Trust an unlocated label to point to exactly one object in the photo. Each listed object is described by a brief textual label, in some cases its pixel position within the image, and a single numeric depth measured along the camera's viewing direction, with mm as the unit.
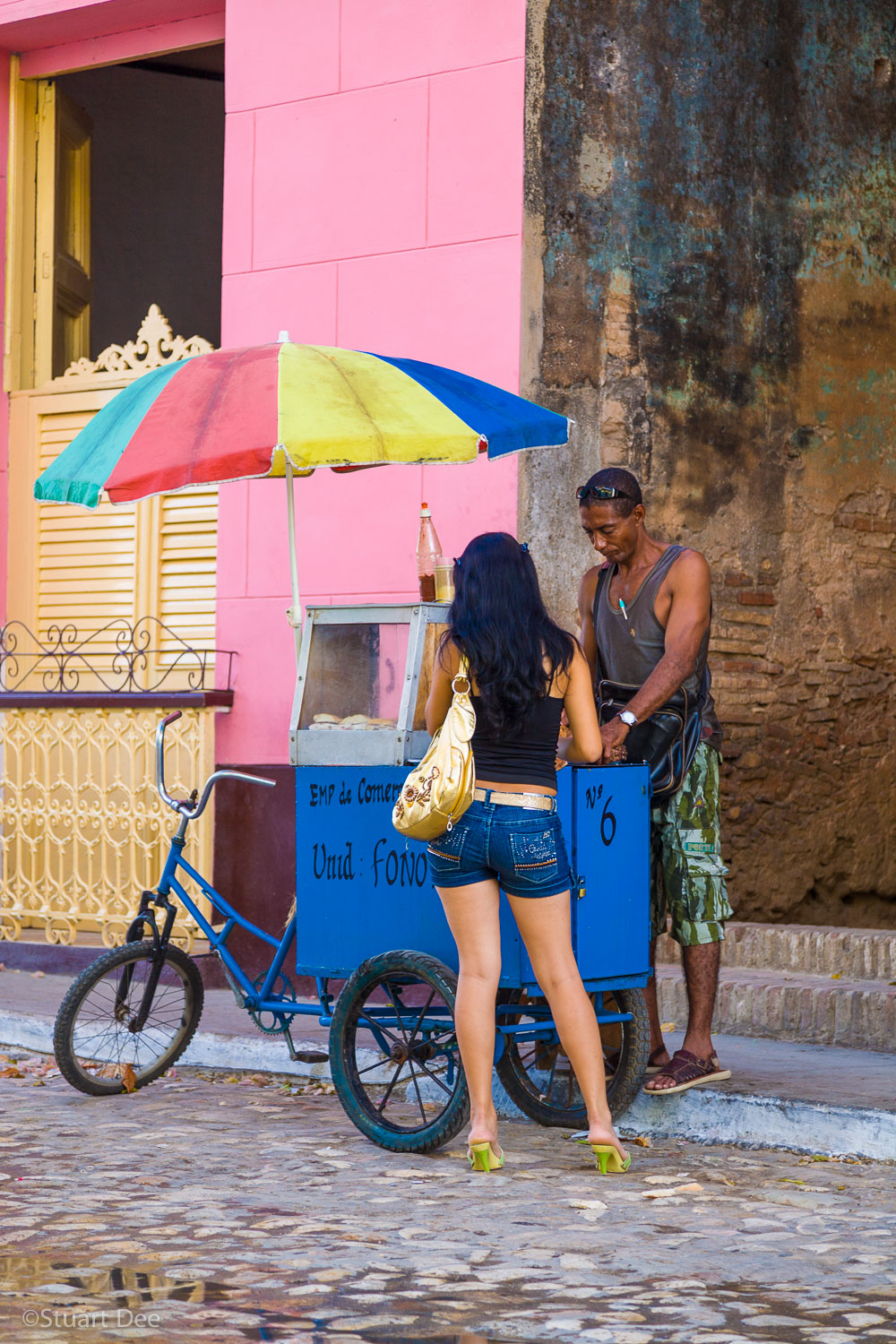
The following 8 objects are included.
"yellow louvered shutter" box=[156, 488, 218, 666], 18844
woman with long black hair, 10016
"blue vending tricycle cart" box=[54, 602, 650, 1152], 10945
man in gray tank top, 11422
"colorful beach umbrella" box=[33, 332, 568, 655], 11687
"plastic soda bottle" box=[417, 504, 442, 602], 12672
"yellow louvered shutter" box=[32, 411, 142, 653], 19562
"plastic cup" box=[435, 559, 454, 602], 12602
